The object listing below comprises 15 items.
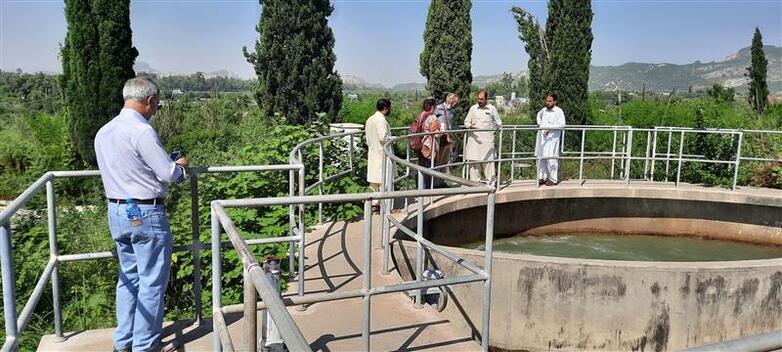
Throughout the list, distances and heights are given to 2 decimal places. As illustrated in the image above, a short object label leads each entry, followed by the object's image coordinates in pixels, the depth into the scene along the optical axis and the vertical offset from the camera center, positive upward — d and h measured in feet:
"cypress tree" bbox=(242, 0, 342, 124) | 53.98 +4.10
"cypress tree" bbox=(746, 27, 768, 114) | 95.40 +6.68
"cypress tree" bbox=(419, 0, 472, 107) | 59.77 +6.21
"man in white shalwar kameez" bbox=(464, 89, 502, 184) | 34.58 -0.99
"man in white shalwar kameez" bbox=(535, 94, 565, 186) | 35.12 -1.46
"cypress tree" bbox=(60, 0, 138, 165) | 46.65 +2.87
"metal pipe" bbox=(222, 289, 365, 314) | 10.87 -3.65
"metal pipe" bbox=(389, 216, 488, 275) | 13.84 -3.59
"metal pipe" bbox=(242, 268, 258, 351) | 7.30 -2.59
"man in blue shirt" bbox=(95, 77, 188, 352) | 11.73 -1.98
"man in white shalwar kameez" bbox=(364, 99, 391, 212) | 27.43 -1.34
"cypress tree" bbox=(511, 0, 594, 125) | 57.57 +5.25
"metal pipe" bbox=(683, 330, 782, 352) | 4.64 -1.79
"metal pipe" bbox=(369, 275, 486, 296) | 12.38 -3.69
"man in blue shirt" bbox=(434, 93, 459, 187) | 32.65 -0.66
